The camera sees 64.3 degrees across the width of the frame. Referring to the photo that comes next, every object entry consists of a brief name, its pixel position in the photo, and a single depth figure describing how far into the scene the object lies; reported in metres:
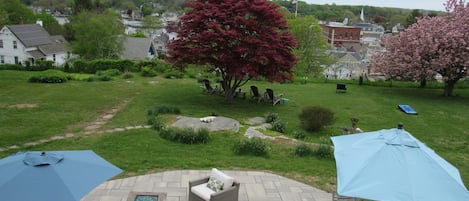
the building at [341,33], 104.56
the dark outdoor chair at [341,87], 20.66
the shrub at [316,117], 12.17
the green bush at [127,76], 22.77
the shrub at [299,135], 11.63
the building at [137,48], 43.15
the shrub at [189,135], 10.38
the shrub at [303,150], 9.82
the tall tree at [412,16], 64.41
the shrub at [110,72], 22.95
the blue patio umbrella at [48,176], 4.45
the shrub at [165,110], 13.59
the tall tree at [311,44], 36.56
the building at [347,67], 58.47
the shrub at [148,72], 23.75
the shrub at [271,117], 13.19
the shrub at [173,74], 23.45
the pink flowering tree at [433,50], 18.31
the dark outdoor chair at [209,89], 18.20
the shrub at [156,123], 11.56
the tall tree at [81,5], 63.84
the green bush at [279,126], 12.16
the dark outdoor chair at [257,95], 16.88
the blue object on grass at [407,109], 15.93
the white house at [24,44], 38.38
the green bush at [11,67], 24.55
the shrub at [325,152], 9.75
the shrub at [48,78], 19.80
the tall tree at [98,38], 36.44
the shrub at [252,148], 9.71
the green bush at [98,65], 24.88
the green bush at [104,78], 21.45
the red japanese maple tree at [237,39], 14.36
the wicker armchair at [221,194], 6.07
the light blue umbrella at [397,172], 4.72
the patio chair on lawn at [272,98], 16.43
